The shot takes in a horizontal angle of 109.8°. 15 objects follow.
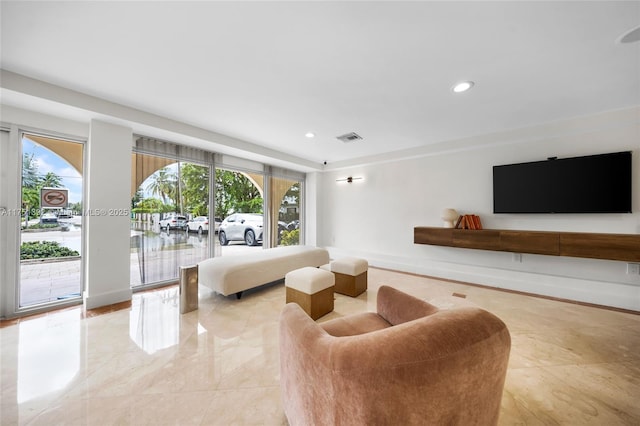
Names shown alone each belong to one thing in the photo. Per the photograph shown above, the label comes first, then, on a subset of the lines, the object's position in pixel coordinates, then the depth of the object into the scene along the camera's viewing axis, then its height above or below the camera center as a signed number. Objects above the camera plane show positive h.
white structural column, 2.74 +0.00
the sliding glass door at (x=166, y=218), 3.41 -0.05
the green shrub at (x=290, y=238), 5.83 -0.64
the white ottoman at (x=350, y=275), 3.17 -0.89
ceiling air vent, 3.77 +1.33
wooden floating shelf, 2.63 -0.41
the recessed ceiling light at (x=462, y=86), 2.27 +1.31
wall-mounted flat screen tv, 2.82 +0.38
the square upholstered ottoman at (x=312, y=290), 2.49 -0.87
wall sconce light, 5.47 +0.85
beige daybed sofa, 2.88 -0.77
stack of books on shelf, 3.74 -0.15
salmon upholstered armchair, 0.71 -0.53
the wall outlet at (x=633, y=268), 2.78 -0.70
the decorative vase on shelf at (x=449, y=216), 3.94 -0.05
